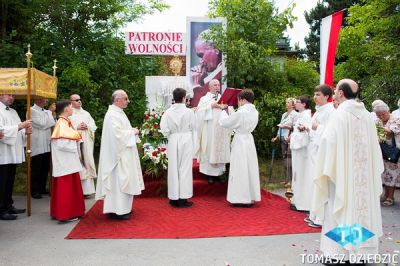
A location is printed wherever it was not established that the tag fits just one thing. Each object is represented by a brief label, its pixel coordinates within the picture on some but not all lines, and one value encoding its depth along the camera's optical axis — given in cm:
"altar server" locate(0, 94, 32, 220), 609
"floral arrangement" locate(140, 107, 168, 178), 778
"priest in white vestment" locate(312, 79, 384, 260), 404
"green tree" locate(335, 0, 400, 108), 1146
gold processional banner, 617
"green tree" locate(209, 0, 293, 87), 1048
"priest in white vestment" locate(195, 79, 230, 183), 773
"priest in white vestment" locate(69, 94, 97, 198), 763
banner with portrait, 1054
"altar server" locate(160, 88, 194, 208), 690
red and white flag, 641
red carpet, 549
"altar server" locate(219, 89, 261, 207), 690
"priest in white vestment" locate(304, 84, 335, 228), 546
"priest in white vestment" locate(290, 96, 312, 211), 629
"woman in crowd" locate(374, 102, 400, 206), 685
